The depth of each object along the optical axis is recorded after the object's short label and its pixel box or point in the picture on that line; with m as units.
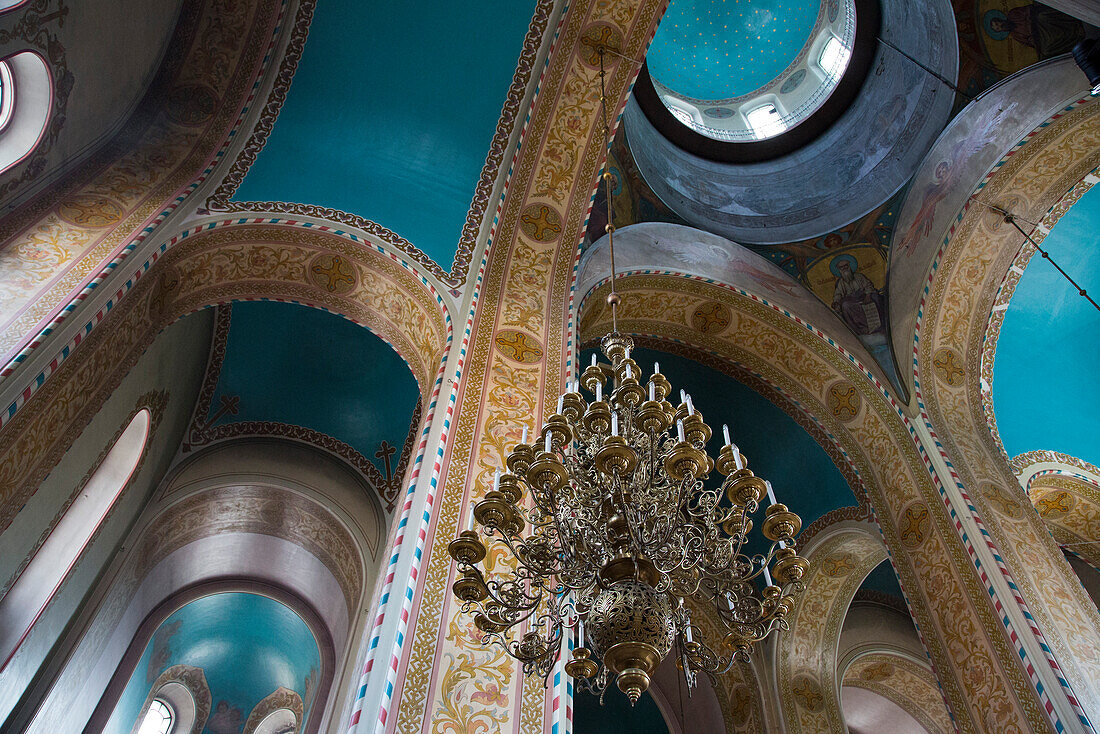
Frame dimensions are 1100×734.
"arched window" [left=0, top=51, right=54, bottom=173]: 4.68
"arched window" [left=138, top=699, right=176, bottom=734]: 10.89
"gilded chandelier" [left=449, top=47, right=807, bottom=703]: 2.97
